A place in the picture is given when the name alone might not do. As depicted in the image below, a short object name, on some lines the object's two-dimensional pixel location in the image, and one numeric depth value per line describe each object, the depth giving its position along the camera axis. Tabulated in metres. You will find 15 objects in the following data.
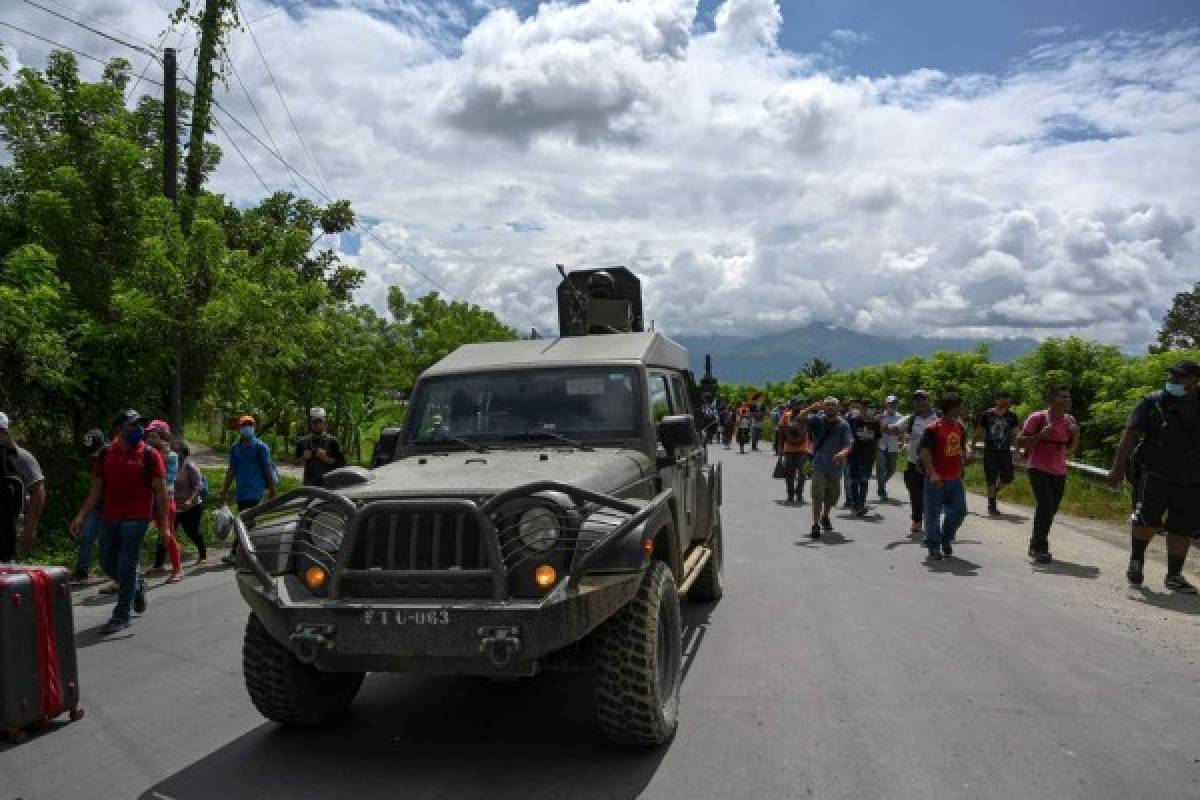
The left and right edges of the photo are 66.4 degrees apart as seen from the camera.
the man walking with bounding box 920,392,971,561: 9.81
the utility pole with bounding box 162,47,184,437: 12.31
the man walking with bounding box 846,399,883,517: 13.66
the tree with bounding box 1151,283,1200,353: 58.25
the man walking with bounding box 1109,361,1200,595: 7.91
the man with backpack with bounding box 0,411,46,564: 6.32
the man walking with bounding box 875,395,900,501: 15.03
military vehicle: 3.95
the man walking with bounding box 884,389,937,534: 11.76
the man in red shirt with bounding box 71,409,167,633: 6.95
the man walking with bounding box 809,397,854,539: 11.33
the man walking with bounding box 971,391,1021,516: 13.12
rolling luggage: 4.58
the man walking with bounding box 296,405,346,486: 9.79
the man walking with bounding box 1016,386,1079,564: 9.66
